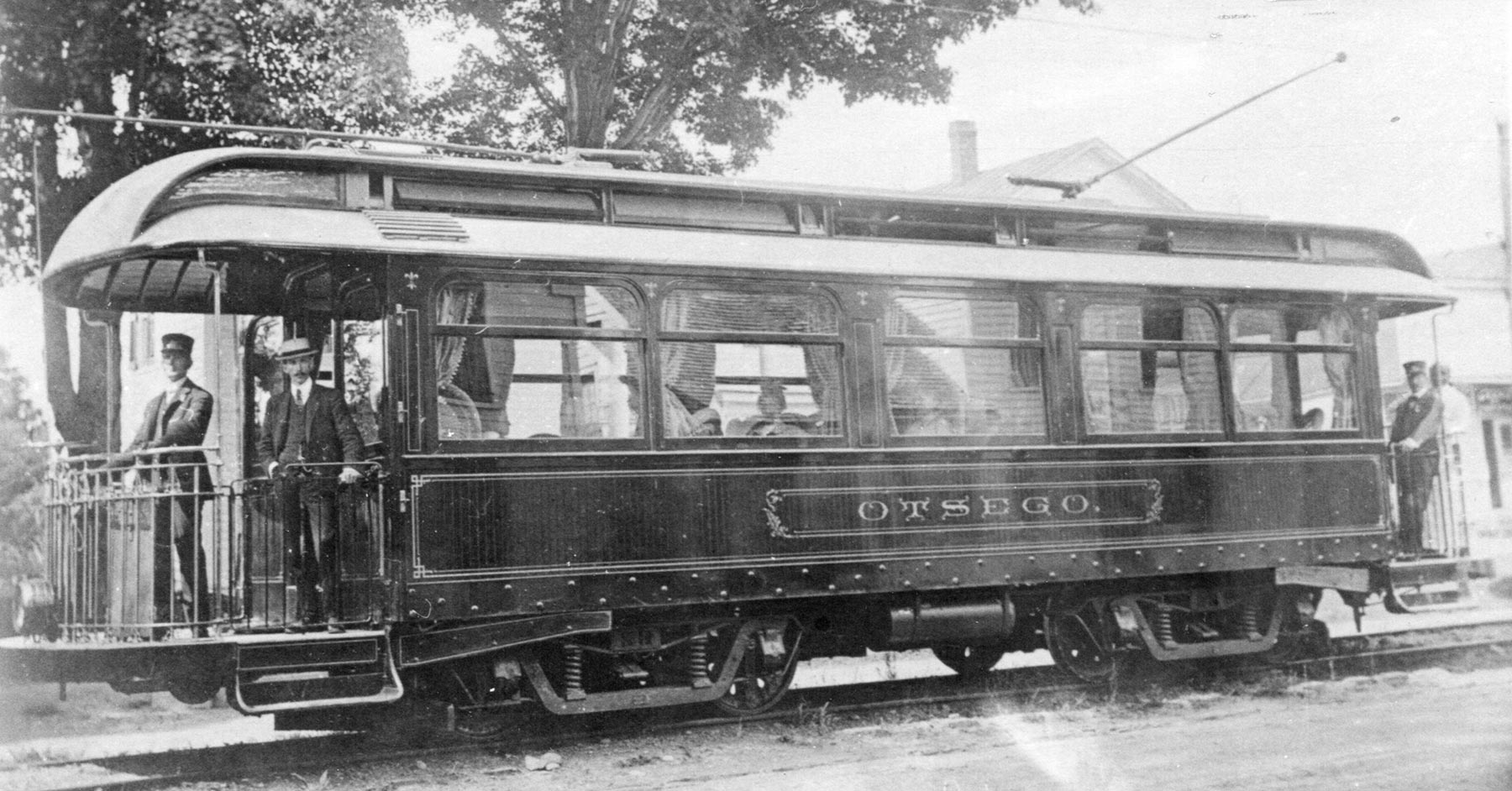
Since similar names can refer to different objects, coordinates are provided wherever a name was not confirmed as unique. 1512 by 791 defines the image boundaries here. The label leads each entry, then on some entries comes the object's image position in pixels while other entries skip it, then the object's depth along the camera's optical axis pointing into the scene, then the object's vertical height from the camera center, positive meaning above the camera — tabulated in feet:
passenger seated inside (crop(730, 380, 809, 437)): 24.09 +0.61
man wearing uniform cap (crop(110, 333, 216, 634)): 21.31 +0.17
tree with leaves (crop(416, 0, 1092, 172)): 40.06 +12.77
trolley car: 21.36 +0.22
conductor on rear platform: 31.81 -1.11
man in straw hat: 21.52 -0.27
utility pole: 32.45 +7.03
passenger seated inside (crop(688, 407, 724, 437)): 23.56 +0.59
